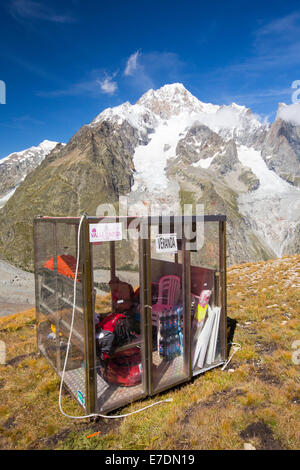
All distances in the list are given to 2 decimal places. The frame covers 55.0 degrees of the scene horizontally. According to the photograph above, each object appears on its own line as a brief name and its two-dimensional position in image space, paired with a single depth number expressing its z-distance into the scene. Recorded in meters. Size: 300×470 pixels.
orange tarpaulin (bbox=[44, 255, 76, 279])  5.64
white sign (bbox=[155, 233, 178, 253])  5.72
